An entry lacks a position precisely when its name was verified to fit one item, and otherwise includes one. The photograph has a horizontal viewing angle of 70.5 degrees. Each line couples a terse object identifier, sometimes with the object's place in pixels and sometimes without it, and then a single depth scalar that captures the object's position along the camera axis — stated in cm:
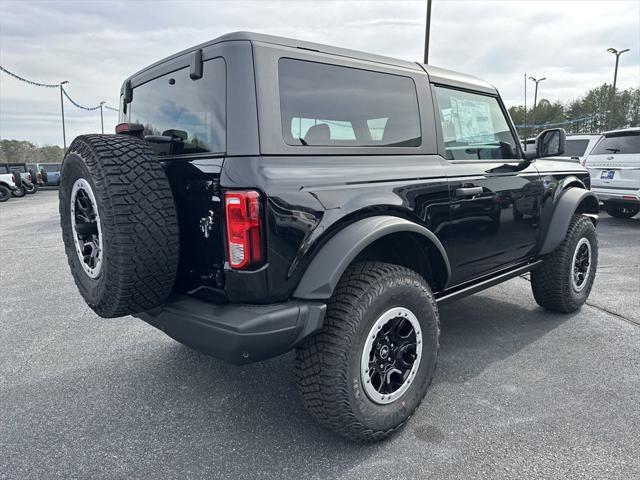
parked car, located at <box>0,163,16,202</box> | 1766
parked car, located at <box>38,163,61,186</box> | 2377
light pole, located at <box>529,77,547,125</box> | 3981
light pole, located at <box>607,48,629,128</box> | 2693
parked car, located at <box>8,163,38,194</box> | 1970
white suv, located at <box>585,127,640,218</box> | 839
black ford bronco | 195
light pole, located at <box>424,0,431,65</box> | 1450
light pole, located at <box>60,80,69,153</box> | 3013
